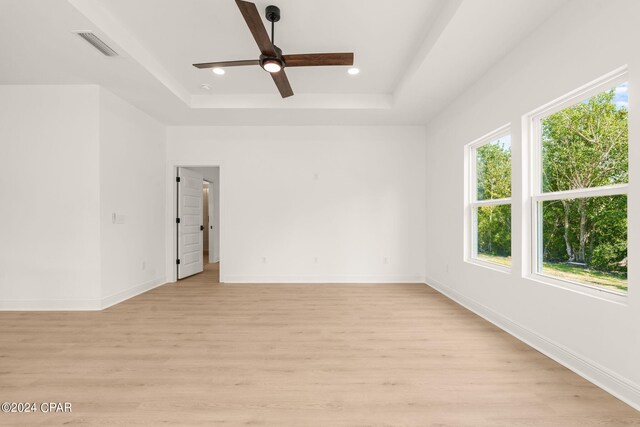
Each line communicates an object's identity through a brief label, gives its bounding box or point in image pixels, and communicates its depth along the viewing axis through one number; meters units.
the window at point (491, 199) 3.22
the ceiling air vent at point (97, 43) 2.63
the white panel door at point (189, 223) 5.44
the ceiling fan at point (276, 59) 2.42
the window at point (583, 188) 2.02
